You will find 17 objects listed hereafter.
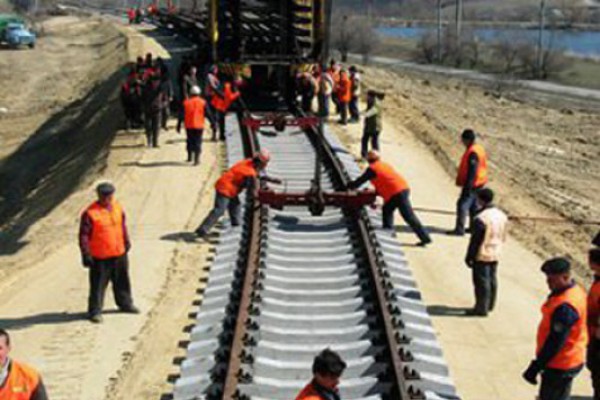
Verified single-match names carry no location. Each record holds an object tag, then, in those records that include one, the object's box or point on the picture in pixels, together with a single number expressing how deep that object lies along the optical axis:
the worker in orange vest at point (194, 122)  17.92
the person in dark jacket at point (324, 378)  5.85
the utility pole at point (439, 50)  69.25
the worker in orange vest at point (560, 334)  7.65
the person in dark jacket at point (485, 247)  10.91
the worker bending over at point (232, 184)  13.51
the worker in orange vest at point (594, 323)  8.41
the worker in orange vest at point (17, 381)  6.24
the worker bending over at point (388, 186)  13.67
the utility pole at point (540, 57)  58.37
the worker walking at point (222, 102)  20.25
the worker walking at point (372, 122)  19.37
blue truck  66.99
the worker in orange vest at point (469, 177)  14.32
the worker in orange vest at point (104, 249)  10.66
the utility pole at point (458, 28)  66.06
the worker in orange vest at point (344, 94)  23.33
